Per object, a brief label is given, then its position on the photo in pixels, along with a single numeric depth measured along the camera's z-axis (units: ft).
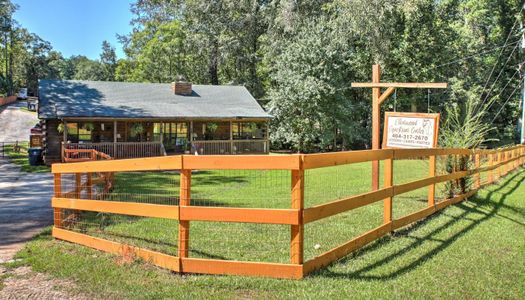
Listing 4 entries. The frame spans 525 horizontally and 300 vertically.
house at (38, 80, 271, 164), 84.23
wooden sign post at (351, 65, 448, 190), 29.73
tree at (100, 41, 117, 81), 262.06
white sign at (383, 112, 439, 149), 29.63
